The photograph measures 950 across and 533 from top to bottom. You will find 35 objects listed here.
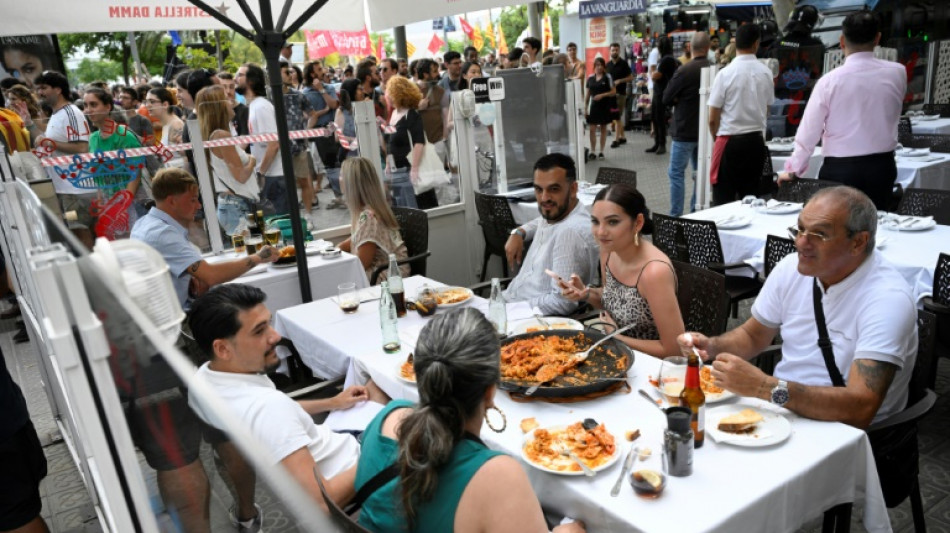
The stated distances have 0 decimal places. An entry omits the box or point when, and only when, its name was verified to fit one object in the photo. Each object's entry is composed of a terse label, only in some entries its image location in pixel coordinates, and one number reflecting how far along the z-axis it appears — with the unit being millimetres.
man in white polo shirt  2258
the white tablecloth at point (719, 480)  1846
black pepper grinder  1949
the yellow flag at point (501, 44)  24891
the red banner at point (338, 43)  14883
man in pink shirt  5086
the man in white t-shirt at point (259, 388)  2189
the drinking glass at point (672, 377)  2385
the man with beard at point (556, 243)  3801
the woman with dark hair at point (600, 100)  13172
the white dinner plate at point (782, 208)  5145
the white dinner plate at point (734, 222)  4812
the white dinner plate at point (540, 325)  3164
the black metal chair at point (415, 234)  5219
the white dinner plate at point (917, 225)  4324
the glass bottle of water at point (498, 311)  3221
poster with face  11328
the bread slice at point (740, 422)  2162
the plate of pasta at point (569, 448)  2055
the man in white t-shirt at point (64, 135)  5125
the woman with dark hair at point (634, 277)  3053
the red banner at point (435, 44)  22953
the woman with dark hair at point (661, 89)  12484
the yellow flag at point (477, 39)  26336
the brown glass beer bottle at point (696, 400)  2102
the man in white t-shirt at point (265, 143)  6195
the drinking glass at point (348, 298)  3814
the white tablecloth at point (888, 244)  3709
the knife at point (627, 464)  1925
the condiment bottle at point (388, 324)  3203
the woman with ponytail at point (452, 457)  1693
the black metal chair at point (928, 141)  6884
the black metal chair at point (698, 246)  4602
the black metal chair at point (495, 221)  5738
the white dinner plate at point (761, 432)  2082
